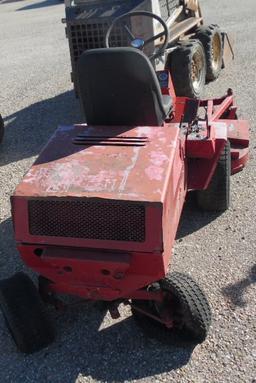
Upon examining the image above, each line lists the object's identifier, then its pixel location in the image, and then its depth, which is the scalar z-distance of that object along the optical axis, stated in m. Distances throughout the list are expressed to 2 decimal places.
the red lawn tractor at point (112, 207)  2.93
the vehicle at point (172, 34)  6.27
